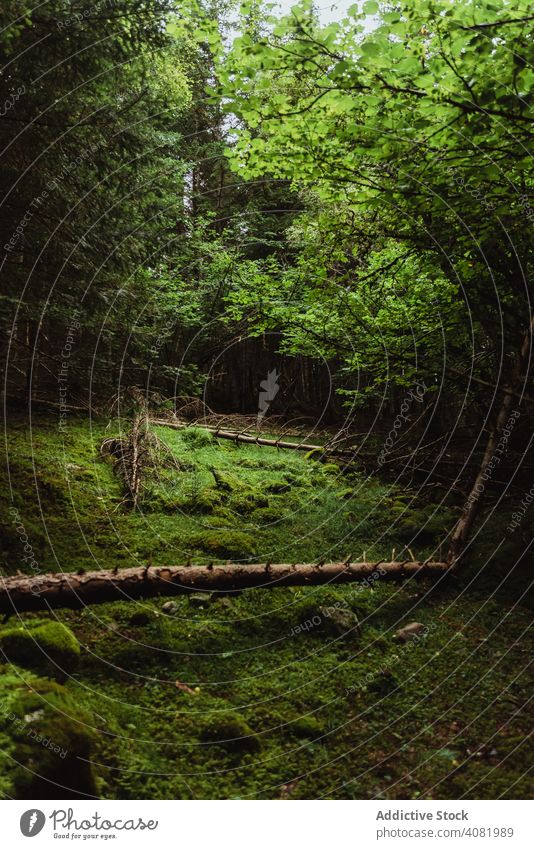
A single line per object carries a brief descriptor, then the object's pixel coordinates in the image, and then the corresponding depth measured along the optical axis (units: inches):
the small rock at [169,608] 249.6
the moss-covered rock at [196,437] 548.1
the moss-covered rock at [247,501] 390.6
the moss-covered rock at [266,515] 376.0
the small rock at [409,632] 239.8
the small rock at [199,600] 259.8
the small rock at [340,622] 243.3
